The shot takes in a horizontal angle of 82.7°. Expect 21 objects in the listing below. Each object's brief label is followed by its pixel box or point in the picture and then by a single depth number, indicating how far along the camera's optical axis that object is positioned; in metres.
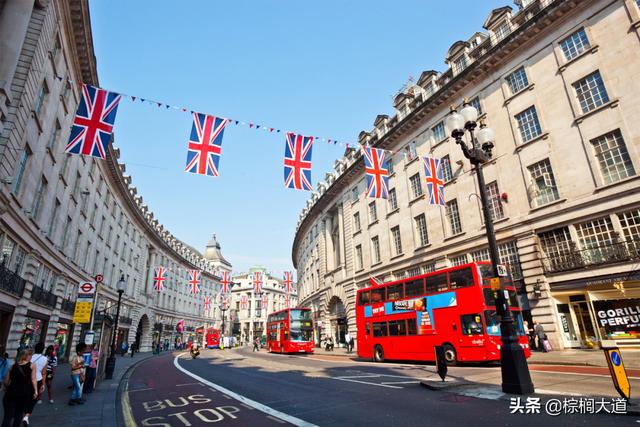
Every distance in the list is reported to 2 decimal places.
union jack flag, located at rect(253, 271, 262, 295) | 56.11
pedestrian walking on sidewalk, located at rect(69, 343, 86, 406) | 9.81
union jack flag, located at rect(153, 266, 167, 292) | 43.16
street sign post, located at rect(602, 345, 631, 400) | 5.84
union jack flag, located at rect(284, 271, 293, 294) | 52.95
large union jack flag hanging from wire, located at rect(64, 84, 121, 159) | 13.30
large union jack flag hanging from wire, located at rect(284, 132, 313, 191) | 15.65
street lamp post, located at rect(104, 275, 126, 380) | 16.36
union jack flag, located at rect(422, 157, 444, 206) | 21.89
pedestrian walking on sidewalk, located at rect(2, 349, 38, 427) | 6.32
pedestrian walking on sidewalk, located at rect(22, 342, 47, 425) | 7.69
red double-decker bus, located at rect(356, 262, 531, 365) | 15.62
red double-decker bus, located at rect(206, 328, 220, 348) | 60.66
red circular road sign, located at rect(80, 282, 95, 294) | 14.39
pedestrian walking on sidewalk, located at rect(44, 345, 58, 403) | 10.48
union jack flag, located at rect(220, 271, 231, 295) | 53.62
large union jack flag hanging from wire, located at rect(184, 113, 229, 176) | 13.67
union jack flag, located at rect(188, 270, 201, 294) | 46.01
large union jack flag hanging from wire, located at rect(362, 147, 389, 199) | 19.23
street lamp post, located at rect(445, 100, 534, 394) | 8.23
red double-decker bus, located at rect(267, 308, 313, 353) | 32.75
